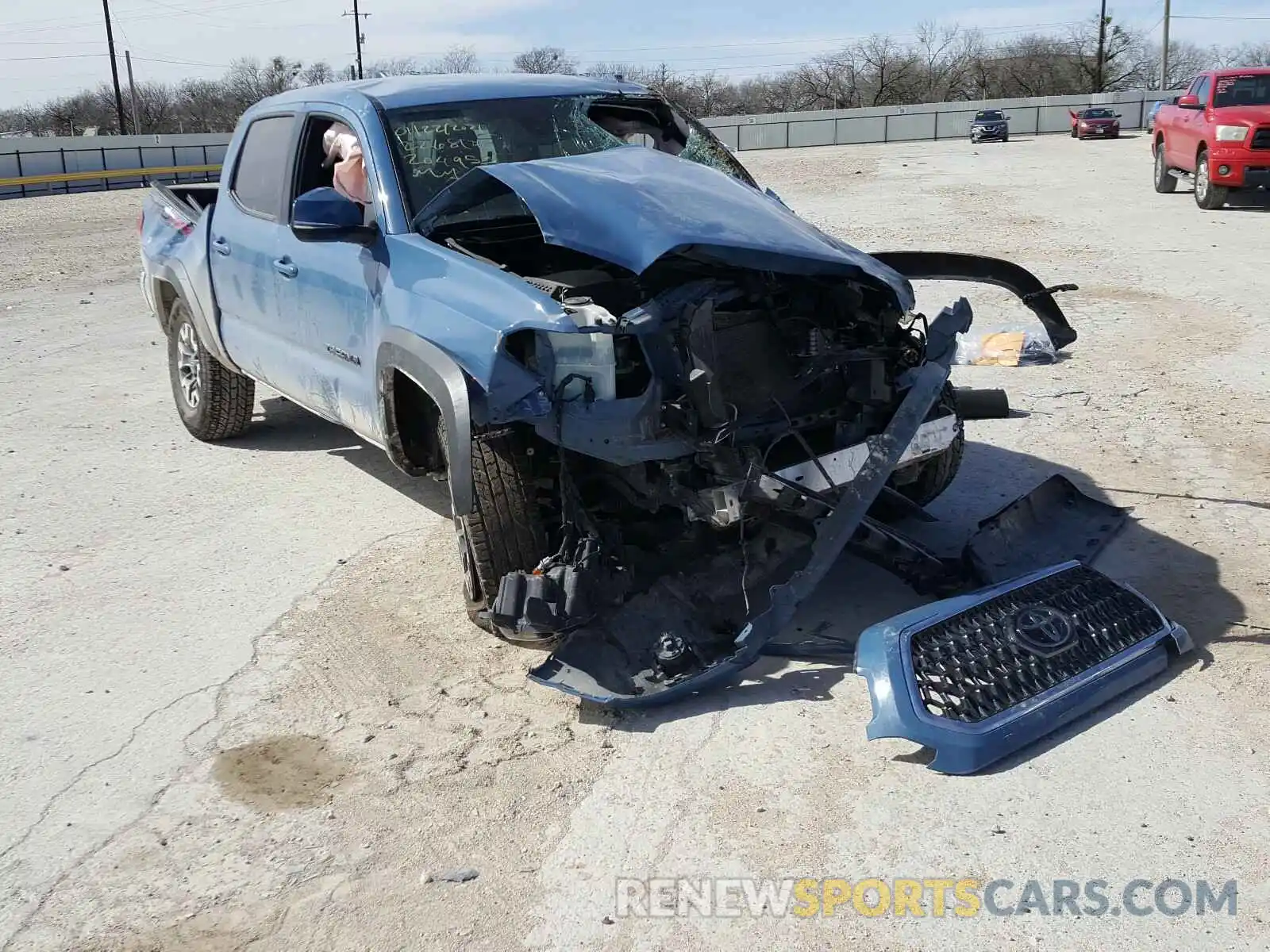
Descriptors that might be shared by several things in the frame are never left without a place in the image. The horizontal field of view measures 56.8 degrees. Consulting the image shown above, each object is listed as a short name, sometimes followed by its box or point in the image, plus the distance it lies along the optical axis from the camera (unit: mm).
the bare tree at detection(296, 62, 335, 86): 52069
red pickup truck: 15078
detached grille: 3477
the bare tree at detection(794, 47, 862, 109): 74250
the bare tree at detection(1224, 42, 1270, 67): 68250
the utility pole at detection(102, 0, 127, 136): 51344
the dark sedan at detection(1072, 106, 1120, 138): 38781
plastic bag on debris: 8125
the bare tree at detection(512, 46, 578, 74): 59412
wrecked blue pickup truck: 3773
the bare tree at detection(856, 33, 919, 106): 73500
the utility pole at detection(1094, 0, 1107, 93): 71438
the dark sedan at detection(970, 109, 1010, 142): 40750
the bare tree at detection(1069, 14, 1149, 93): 71938
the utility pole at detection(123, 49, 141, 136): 56769
